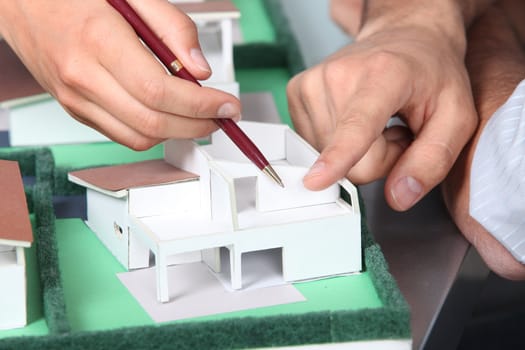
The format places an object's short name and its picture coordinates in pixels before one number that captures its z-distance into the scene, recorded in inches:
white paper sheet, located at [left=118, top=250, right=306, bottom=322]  29.1
